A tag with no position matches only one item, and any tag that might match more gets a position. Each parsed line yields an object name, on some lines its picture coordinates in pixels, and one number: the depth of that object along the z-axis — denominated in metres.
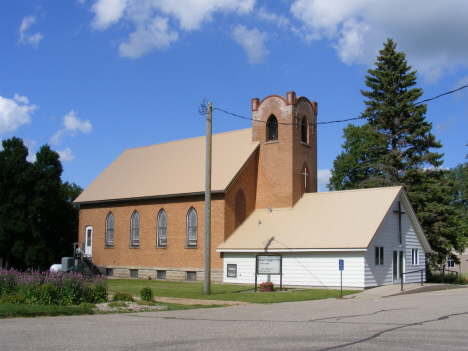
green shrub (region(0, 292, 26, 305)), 18.05
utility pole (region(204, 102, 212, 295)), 23.39
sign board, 25.80
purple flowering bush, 18.16
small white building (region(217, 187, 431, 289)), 27.48
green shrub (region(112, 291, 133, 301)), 19.11
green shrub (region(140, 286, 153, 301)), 19.11
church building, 28.70
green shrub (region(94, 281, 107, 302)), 19.08
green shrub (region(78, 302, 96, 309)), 16.59
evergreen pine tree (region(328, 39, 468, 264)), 38.41
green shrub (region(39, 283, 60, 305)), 18.03
